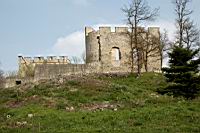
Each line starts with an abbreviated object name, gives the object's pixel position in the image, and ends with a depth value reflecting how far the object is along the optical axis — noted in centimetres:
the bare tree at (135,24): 4384
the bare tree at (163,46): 5050
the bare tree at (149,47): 4803
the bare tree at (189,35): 4672
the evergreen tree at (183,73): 2583
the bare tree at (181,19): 4607
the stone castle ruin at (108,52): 4981
